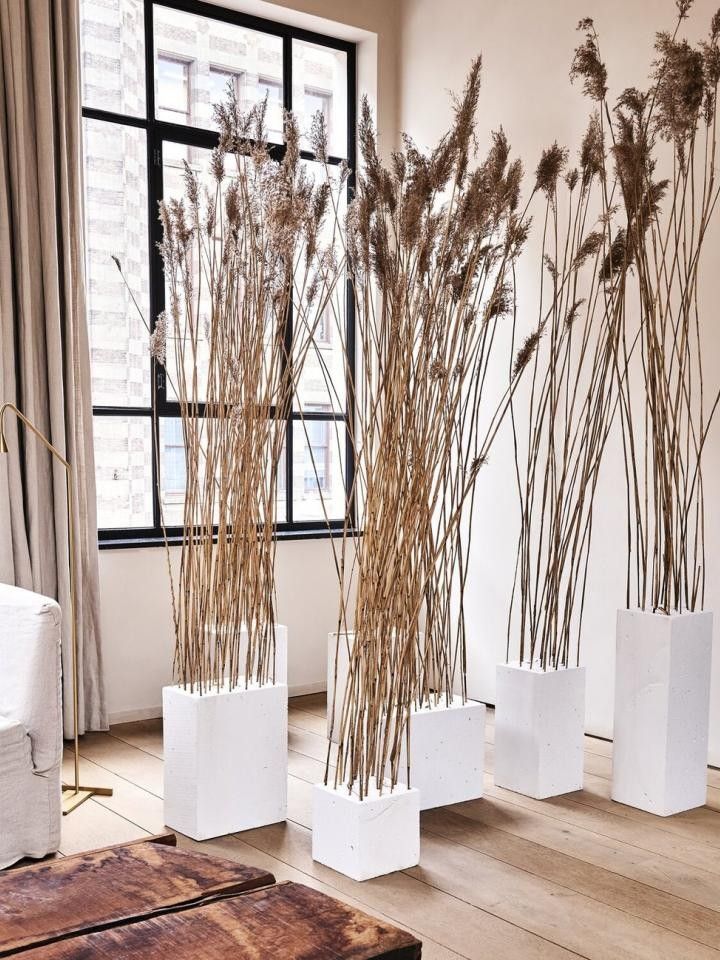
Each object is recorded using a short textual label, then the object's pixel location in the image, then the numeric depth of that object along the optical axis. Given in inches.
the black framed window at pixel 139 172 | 150.8
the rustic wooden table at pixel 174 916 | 38.1
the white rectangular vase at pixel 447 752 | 111.9
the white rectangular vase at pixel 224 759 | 101.5
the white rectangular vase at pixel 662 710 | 111.8
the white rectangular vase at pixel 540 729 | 117.1
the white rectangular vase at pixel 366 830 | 91.4
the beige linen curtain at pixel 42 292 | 132.6
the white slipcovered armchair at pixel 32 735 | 94.7
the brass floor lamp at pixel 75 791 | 111.9
